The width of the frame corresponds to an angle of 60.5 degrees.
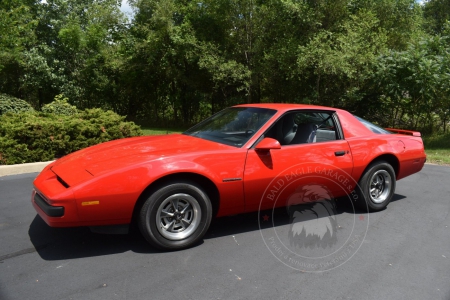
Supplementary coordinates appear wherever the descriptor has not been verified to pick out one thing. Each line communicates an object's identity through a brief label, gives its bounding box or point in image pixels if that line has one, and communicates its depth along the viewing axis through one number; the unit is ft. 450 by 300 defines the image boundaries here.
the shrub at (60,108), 38.95
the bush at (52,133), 24.42
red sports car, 11.11
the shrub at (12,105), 41.42
